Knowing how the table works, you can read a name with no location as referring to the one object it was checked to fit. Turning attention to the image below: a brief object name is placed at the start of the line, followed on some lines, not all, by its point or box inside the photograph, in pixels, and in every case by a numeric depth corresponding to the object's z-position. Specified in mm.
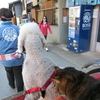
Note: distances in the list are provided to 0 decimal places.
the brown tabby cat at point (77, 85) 956
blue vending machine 5066
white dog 1407
